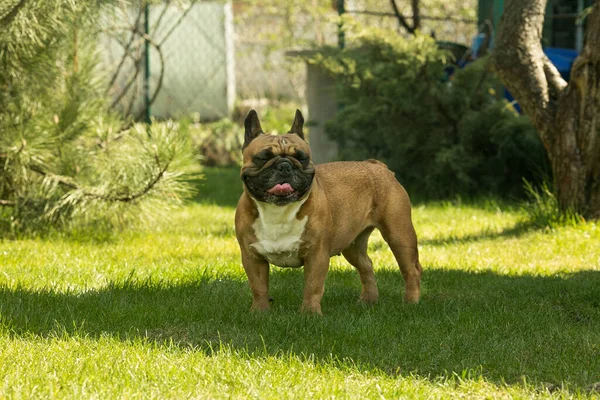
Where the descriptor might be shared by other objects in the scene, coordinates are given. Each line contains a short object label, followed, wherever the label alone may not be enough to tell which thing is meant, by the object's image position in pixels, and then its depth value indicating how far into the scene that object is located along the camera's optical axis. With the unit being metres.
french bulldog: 8.45
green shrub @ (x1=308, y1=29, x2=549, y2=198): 17.31
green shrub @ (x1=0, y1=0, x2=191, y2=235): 13.66
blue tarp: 19.00
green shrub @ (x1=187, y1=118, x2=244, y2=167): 26.02
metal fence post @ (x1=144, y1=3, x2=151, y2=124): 21.17
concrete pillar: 23.05
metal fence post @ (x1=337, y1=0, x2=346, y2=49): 21.07
